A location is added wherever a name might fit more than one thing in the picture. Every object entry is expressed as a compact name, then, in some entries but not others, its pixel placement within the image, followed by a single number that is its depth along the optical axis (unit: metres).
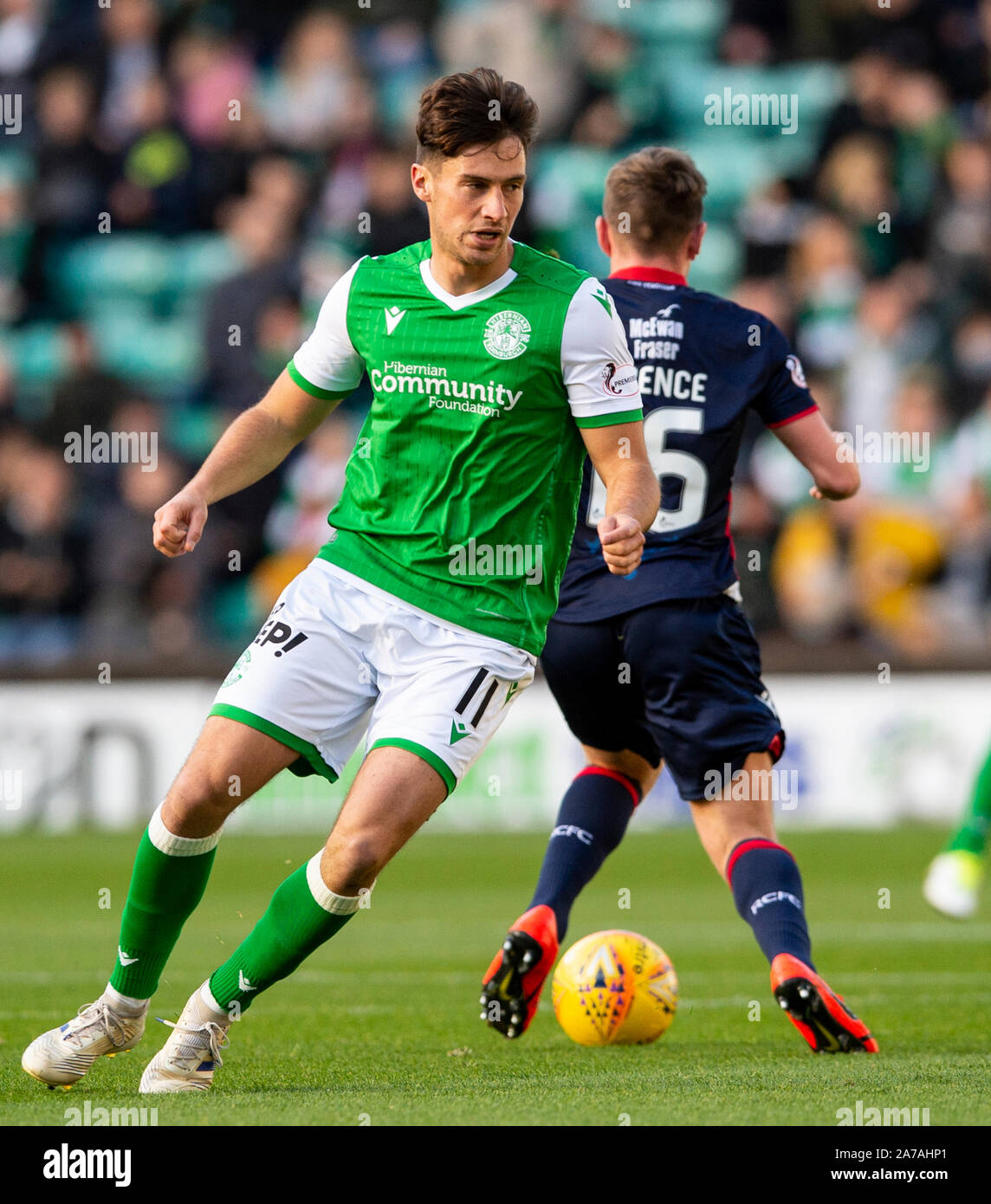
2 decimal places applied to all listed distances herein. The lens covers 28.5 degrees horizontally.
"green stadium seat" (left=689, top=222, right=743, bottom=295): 16.03
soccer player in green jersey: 4.57
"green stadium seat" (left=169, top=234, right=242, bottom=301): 16.47
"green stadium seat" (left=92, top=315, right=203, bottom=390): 16.06
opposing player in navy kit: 5.71
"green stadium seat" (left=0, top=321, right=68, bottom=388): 16.09
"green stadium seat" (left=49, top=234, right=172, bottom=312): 16.59
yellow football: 5.74
